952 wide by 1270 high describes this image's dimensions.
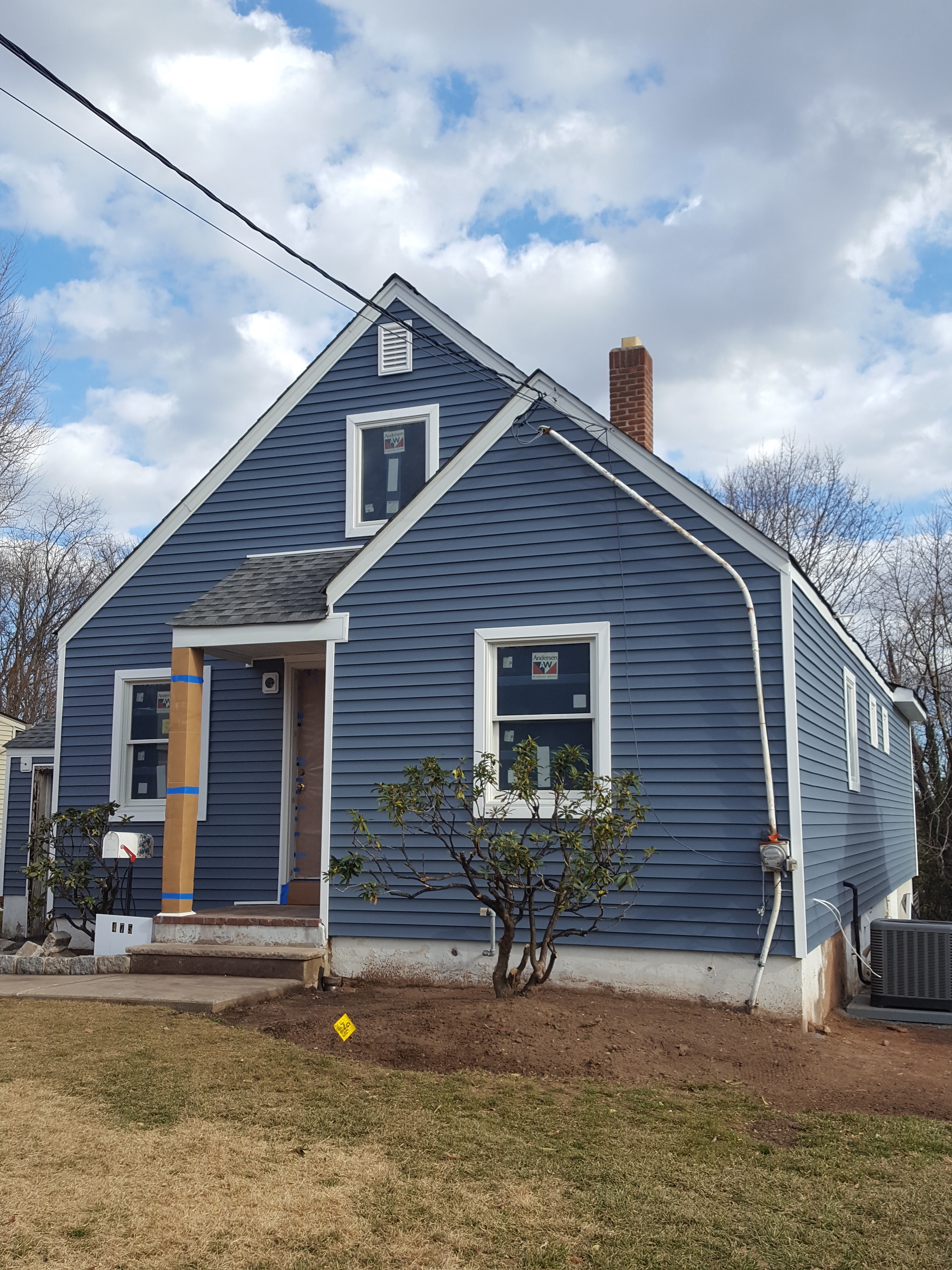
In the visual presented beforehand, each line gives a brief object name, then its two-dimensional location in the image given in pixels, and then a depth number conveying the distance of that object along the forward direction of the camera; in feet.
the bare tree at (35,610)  111.96
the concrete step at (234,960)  29.91
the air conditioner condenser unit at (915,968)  32.01
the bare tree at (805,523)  105.19
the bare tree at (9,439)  72.49
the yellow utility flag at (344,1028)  22.27
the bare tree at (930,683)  93.40
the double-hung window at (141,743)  38.70
